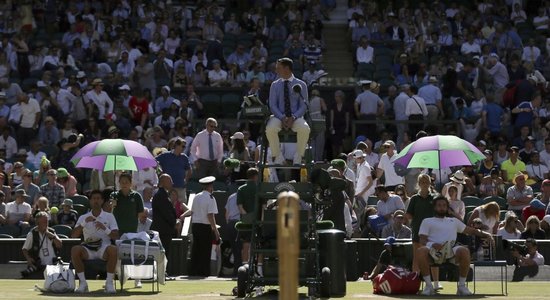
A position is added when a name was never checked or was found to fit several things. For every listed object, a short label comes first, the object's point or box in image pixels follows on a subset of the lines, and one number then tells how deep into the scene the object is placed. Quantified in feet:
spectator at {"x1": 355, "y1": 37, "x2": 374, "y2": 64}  112.57
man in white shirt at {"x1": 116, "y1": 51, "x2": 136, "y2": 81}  109.60
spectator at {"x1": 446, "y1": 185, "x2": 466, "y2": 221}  78.07
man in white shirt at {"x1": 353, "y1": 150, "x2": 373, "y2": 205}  86.89
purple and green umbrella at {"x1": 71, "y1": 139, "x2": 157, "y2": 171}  79.82
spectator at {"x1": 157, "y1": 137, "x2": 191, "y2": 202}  86.74
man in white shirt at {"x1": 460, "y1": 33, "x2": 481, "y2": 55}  114.21
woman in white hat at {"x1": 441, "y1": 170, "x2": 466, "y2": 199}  81.51
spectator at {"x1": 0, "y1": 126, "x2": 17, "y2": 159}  99.40
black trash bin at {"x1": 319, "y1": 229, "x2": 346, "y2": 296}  63.05
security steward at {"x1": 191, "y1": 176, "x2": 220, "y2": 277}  79.00
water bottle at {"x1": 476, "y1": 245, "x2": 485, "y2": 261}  75.43
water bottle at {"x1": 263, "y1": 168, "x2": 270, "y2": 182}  78.67
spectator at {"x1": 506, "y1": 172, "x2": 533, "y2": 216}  86.38
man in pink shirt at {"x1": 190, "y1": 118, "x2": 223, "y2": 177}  89.56
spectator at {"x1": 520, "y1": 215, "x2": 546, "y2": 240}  80.12
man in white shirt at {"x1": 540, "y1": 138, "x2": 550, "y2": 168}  95.68
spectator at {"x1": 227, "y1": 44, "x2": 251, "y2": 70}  111.45
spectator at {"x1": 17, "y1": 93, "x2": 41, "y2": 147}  101.40
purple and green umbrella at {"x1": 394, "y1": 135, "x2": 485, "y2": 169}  78.38
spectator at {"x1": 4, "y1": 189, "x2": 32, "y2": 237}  84.53
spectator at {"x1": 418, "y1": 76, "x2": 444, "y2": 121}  102.47
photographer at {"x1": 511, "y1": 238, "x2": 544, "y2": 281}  75.87
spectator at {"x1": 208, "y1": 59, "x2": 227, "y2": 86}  107.73
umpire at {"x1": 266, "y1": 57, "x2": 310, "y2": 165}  64.23
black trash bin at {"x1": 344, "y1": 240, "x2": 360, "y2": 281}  73.92
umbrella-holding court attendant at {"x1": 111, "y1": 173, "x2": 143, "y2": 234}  69.41
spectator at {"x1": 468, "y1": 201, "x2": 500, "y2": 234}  78.54
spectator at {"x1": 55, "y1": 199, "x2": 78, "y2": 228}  83.56
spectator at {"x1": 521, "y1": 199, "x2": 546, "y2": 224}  83.92
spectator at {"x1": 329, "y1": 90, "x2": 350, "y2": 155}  100.83
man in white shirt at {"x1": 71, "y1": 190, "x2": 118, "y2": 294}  66.13
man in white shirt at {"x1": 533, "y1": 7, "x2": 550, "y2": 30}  120.98
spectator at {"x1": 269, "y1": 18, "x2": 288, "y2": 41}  116.47
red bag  64.26
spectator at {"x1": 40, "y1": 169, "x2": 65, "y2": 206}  86.17
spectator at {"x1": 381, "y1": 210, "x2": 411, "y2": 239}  77.30
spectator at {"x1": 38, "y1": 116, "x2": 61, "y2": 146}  99.96
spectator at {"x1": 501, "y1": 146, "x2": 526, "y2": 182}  92.94
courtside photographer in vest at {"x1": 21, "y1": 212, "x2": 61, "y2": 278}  74.18
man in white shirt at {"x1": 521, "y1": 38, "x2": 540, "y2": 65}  113.70
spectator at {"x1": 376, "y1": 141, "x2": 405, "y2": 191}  88.89
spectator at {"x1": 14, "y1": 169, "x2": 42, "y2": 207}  87.25
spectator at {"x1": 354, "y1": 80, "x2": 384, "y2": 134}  100.83
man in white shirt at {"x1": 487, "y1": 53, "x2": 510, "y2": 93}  108.78
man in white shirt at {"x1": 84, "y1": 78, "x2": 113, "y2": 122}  102.58
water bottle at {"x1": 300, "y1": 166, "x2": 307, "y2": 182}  65.72
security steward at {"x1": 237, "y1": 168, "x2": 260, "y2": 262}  72.59
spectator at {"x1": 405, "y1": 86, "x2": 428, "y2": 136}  99.96
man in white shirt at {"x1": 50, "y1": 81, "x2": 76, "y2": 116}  103.50
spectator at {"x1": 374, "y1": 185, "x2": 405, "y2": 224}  81.10
